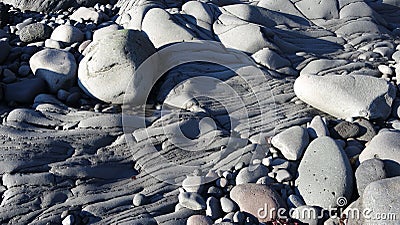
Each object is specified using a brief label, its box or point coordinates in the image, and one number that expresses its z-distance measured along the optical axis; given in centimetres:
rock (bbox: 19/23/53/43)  550
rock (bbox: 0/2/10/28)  600
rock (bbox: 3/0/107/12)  668
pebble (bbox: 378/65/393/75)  479
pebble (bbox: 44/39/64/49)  523
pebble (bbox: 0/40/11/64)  507
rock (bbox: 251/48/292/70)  496
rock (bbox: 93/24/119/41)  500
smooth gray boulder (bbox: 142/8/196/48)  512
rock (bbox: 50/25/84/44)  530
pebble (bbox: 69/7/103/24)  593
